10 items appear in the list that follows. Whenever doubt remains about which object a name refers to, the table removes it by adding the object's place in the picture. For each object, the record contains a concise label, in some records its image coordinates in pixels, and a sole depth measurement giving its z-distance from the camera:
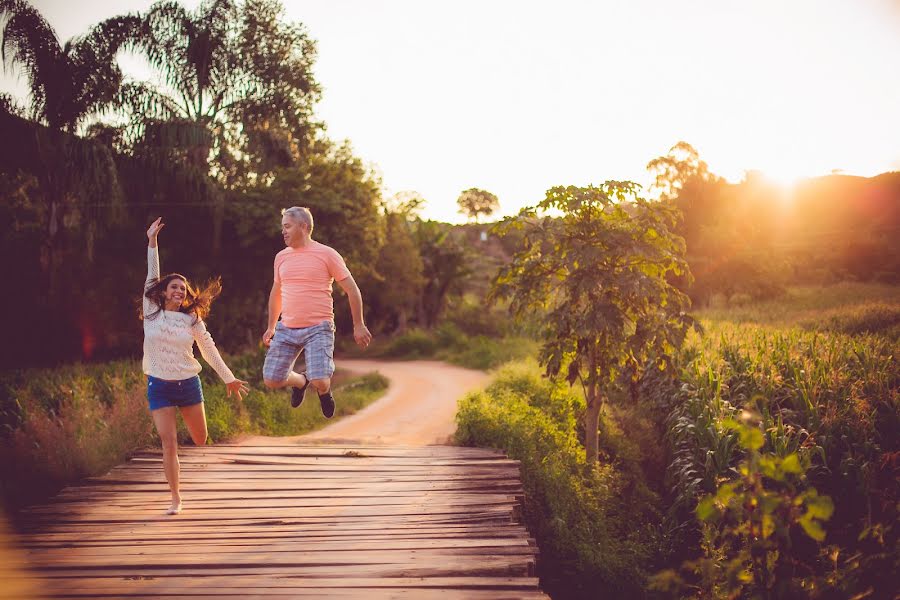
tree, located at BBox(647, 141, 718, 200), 23.56
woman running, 4.69
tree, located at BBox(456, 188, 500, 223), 77.94
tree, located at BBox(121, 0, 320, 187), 18.28
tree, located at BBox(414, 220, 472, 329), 37.69
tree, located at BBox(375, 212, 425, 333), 33.47
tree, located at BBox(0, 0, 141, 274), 15.49
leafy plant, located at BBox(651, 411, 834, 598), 2.44
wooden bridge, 3.60
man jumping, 5.38
